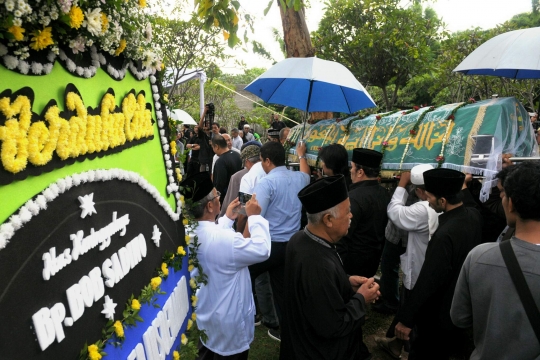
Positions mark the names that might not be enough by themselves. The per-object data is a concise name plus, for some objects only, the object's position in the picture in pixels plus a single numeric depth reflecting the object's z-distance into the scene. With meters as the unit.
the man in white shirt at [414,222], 3.64
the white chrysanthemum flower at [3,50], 1.13
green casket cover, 3.68
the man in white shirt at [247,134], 14.86
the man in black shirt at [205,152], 8.94
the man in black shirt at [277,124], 14.59
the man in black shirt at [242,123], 17.04
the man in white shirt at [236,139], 12.64
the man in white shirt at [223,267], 2.69
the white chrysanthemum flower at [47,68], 1.32
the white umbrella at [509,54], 3.72
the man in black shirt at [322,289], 2.24
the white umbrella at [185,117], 10.59
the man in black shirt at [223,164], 6.35
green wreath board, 1.18
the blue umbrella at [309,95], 5.72
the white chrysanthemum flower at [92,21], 1.42
